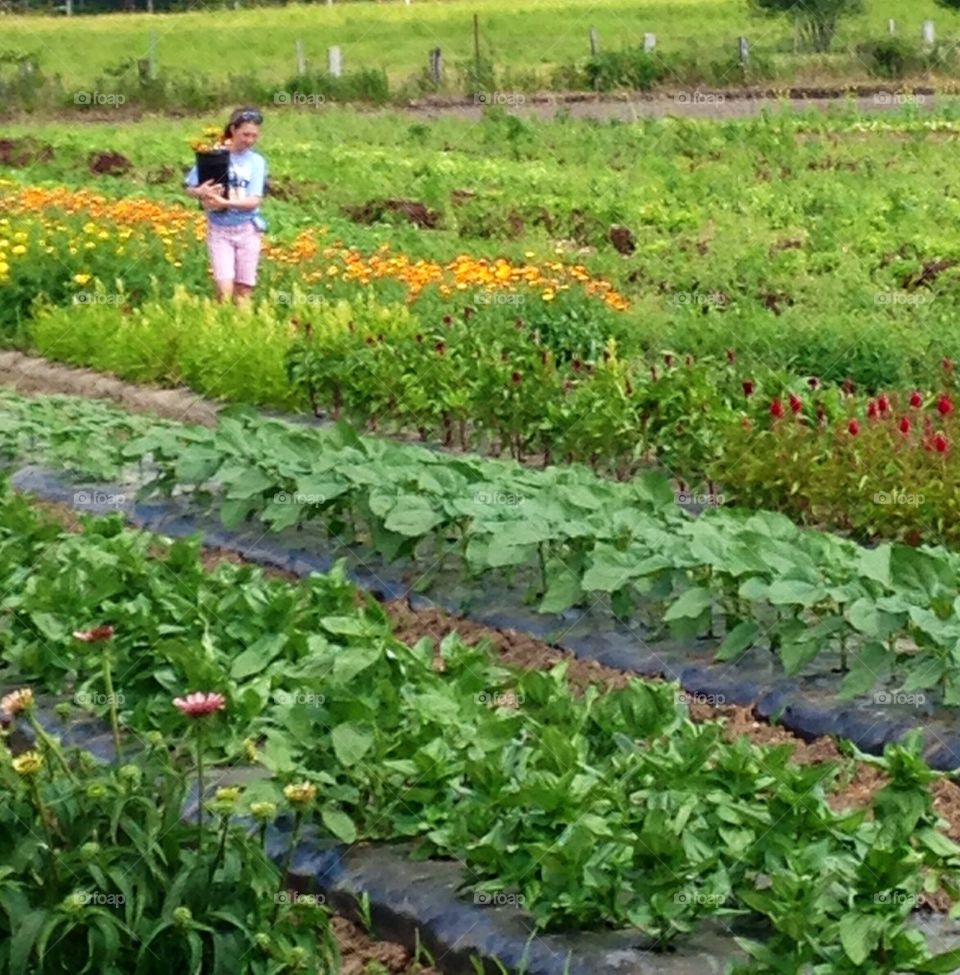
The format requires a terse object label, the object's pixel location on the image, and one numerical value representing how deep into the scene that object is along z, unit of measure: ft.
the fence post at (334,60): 129.39
